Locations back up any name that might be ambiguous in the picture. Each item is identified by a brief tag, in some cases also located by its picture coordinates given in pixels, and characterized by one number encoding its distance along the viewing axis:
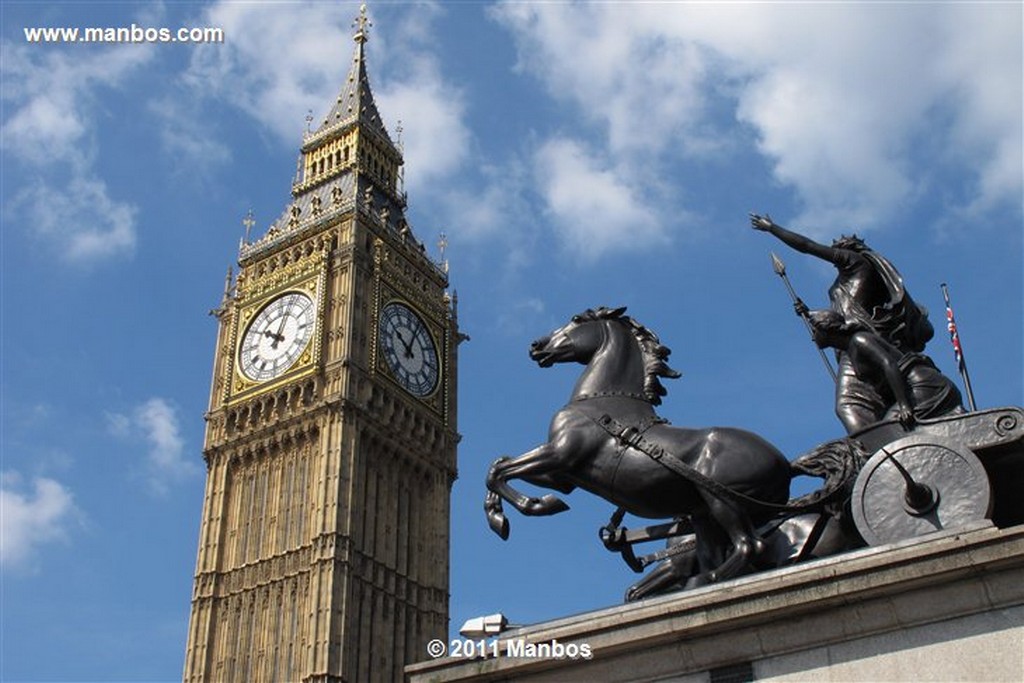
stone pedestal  7.69
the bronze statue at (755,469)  9.15
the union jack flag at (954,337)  14.48
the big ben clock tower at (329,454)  47.84
